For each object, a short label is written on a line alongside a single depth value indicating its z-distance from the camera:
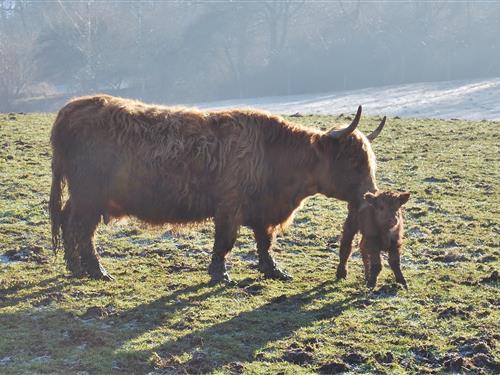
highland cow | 14.37
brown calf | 13.84
